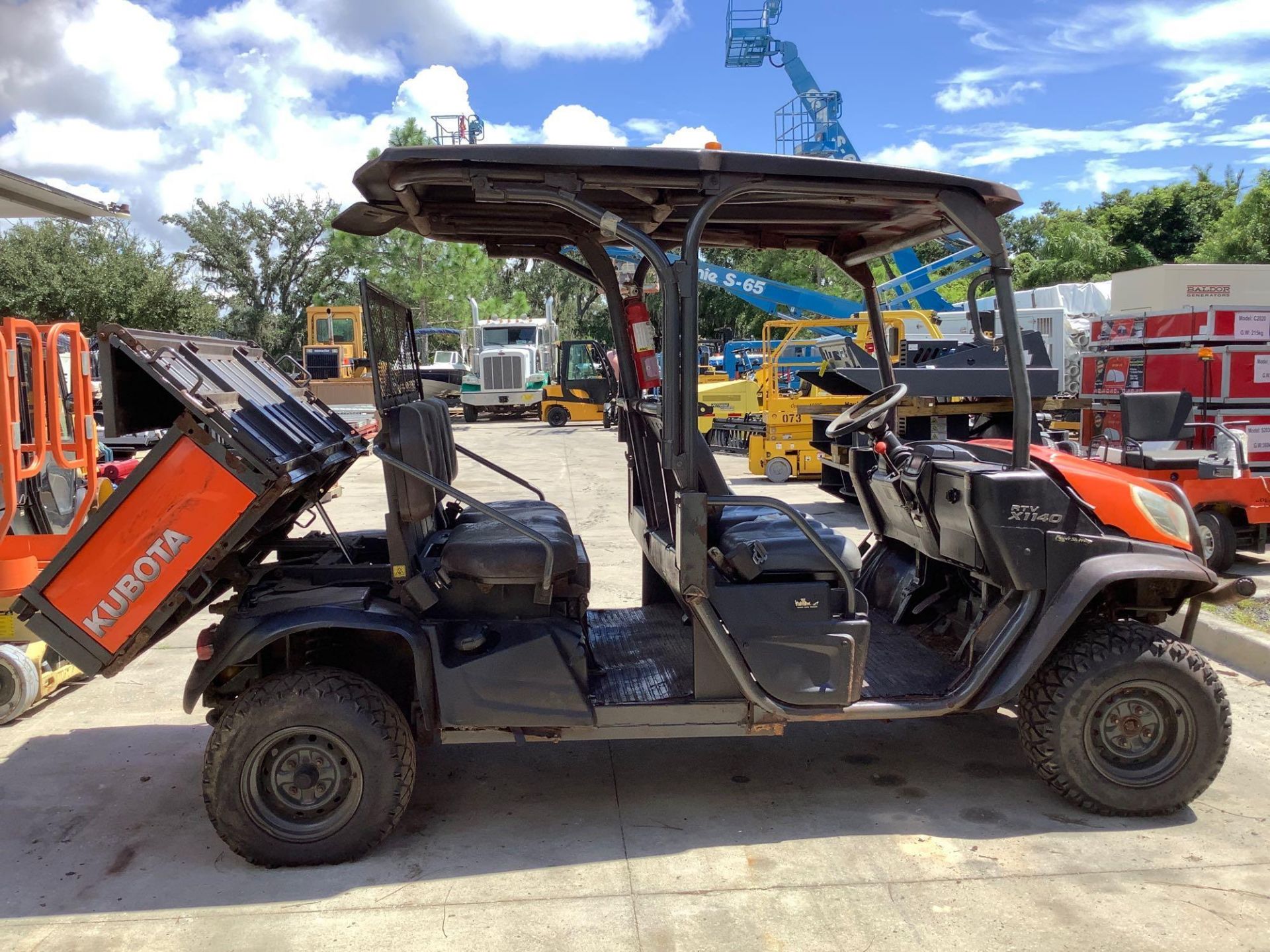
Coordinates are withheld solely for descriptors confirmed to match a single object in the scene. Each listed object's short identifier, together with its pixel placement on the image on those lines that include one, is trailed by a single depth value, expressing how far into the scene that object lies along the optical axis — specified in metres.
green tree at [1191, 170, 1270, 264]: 24.94
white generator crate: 9.11
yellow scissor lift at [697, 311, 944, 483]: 13.62
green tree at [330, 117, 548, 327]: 32.81
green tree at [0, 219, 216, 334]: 32.69
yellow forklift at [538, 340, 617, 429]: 25.56
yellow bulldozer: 27.11
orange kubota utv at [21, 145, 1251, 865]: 3.36
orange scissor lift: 4.90
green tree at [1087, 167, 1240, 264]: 36.41
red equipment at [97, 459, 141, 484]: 7.44
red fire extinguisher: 3.98
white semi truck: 28.50
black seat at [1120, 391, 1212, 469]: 6.81
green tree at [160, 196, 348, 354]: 45.12
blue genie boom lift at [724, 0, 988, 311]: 18.52
